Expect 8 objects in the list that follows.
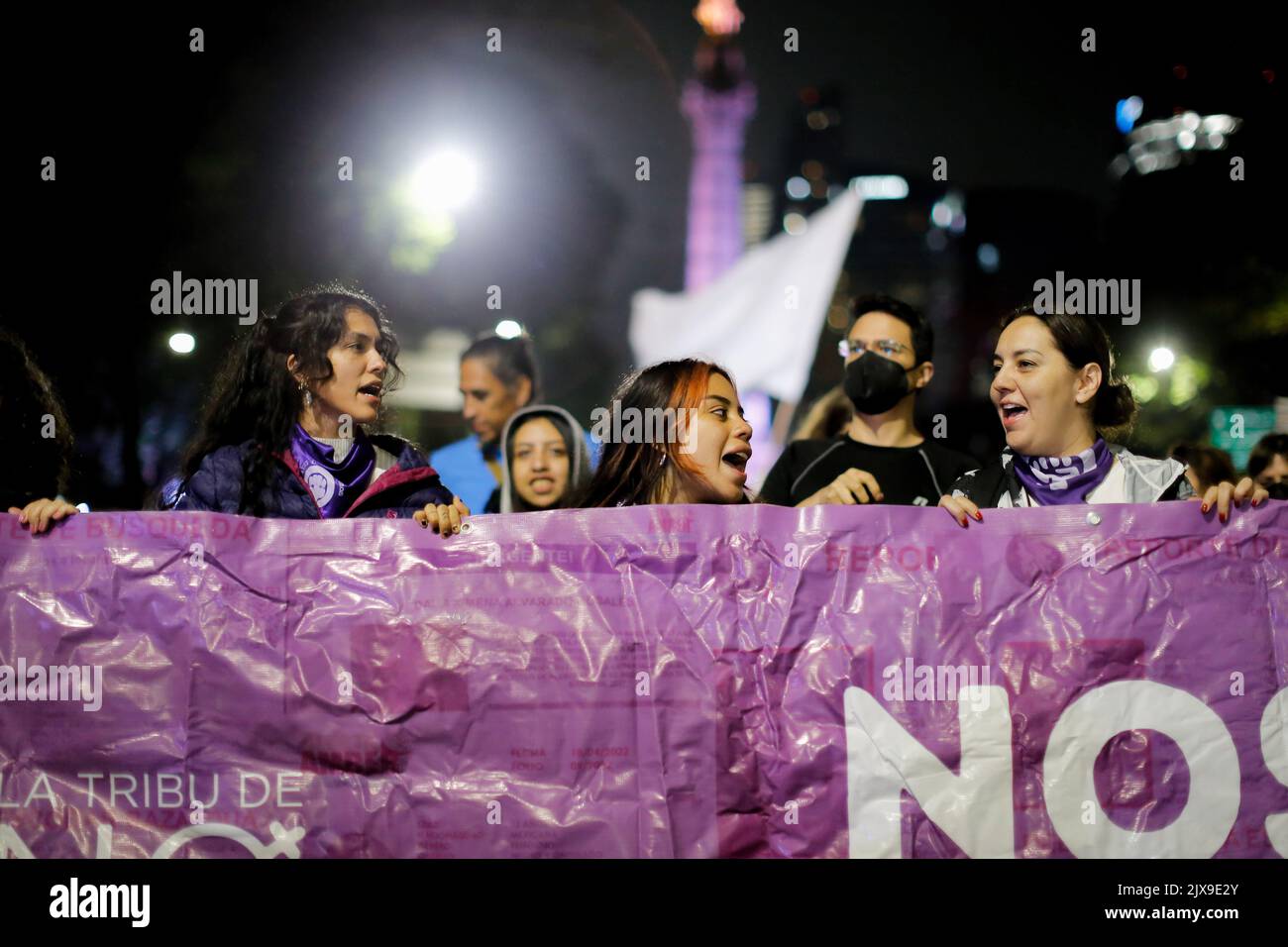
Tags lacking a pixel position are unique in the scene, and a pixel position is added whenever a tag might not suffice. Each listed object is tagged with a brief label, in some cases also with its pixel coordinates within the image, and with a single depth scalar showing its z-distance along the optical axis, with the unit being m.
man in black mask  4.68
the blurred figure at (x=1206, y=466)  5.68
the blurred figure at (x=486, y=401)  6.81
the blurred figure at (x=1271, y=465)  5.44
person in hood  5.45
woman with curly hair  3.98
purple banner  3.52
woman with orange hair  4.01
